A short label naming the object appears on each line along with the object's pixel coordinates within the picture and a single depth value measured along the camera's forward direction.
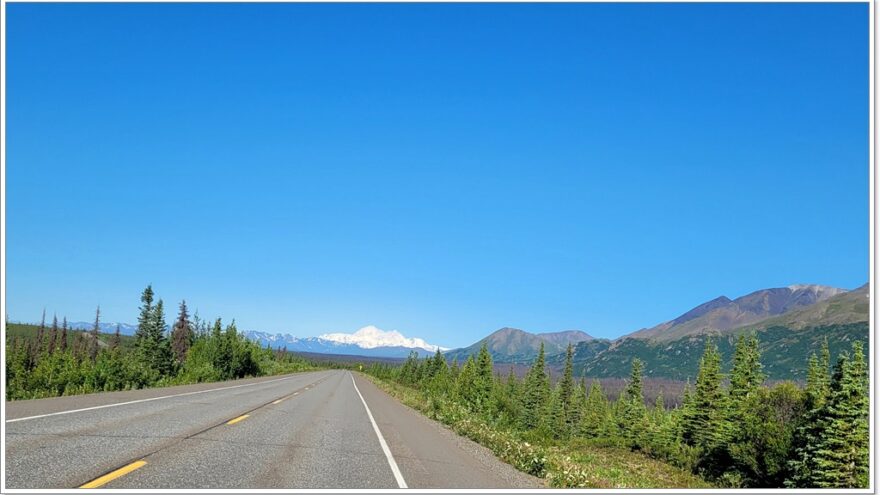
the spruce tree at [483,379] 78.57
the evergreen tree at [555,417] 103.30
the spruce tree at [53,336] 137.94
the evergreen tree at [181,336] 115.00
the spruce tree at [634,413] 77.81
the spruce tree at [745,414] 46.19
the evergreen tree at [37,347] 131.50
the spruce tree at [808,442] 37.62
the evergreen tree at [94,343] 139.62
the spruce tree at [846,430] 34.47
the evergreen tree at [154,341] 83.75
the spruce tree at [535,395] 105.94
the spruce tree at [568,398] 109.94
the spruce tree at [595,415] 98.19
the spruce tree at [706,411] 58.40
